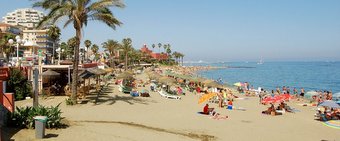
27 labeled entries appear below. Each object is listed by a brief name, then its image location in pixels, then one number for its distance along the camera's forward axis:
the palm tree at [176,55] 150.62
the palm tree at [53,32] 47.85
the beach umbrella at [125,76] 33.27
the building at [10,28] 86.70
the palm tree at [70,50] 70.69
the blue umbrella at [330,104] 16.47
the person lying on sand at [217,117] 16.26
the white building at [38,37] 97.11
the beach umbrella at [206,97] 18.31
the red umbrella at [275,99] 19.25
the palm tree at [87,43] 79.69
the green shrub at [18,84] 18.92
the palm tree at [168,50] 145.50
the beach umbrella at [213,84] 32.08
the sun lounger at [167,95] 25.06
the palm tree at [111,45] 85.56
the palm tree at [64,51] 74.65
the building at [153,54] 121.07
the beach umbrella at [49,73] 20.29
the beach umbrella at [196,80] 36.29
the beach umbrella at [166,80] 29.84
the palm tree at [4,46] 44.13
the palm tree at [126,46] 84.38
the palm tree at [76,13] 17.02
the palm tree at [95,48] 92.56
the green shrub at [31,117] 10.59
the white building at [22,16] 173.00
